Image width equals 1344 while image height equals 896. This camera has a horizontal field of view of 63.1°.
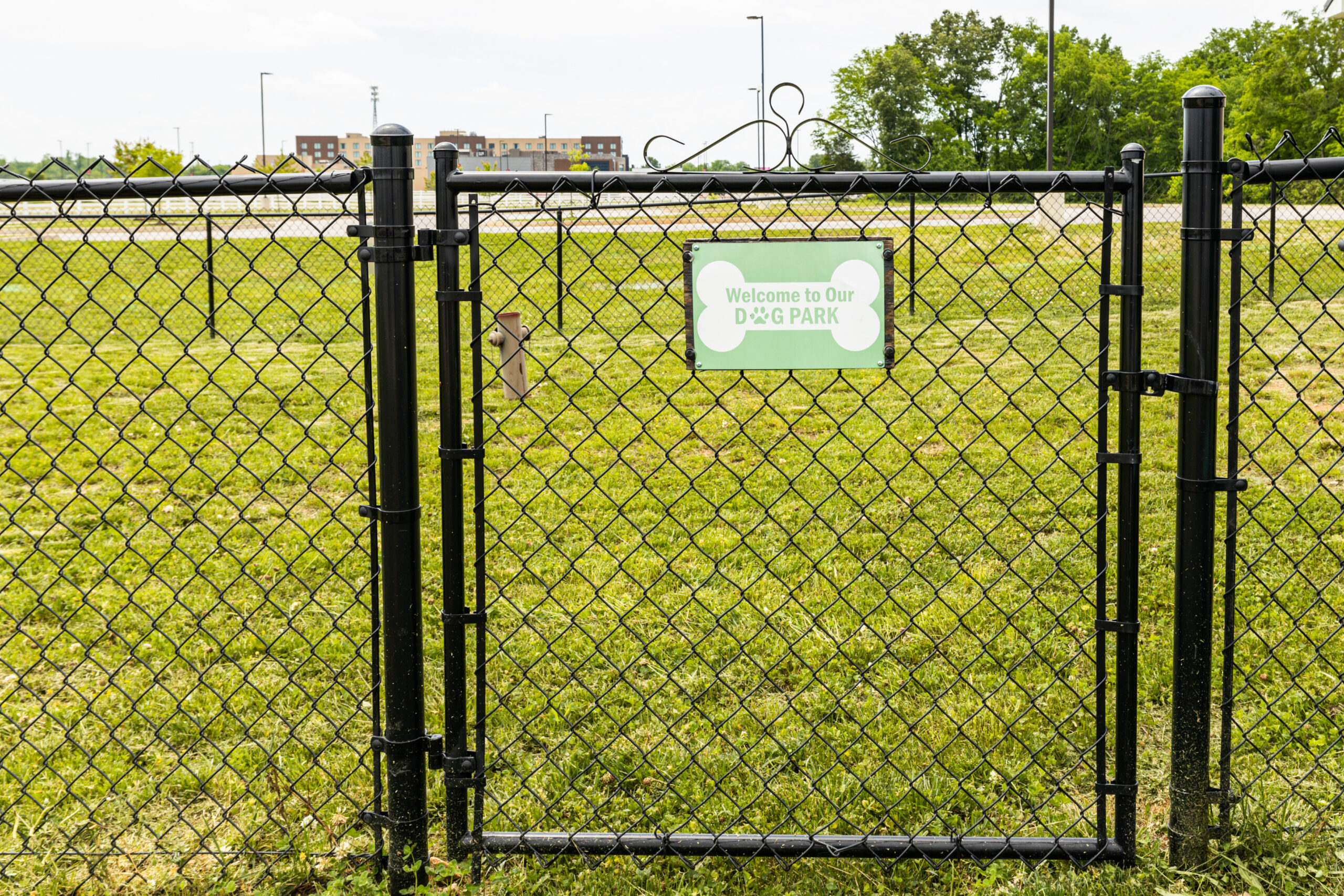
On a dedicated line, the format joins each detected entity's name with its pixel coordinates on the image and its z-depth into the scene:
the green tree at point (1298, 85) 28.61
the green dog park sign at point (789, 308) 2.18
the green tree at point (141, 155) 34.84
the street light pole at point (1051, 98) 22.14
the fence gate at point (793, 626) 2.31
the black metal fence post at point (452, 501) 2.21
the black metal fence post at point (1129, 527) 2.21
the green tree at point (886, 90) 52.47
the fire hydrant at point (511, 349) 8.17
